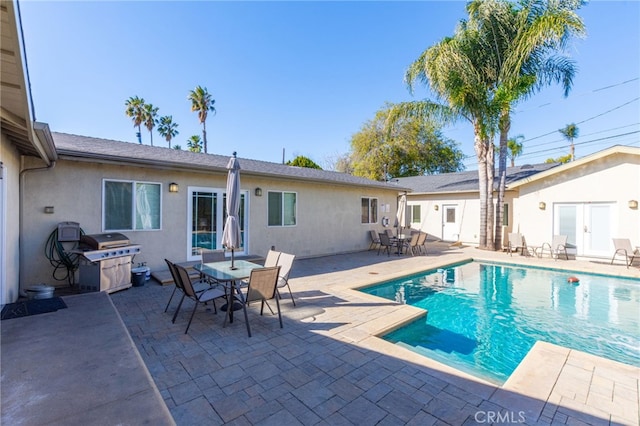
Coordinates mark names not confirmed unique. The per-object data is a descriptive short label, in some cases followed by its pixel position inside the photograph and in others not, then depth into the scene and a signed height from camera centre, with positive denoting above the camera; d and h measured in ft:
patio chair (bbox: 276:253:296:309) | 17.91 -3.52
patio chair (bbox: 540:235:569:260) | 38.60 -4.41
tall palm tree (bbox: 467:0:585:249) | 37.27 +22.28
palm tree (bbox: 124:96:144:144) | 97.76 +35.33
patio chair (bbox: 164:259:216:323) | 15.03 -4.42
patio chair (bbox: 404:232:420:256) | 40.81 -4.25
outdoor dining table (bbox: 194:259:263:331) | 15.12 -3.39
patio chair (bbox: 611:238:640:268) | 33.04 -4.19
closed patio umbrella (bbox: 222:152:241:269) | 17.66 +0.30
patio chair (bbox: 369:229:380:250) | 43.42 -3.91
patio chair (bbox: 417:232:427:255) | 41.30 -3.58
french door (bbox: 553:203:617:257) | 36.52 -1.55
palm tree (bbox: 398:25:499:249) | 40.22 +17.46
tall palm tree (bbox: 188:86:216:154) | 88.53 +34.56
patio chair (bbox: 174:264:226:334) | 13.92 -4.15
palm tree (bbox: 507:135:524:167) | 91.09 +21.91
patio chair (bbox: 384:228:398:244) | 41.14 -3.70
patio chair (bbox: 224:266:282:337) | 13.89 -3.64
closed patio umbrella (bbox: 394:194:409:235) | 48.96 +0.74
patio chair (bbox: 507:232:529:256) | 42.06 -4.37
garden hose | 20.35 -3.39
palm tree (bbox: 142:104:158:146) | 99.14 +33.86
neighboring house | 34.99 +1.51
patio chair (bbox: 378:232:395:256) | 40.14 -4.02
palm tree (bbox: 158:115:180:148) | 104.73 +31.21
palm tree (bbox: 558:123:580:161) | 96.24 +27.97
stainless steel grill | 18.80 -3.42
